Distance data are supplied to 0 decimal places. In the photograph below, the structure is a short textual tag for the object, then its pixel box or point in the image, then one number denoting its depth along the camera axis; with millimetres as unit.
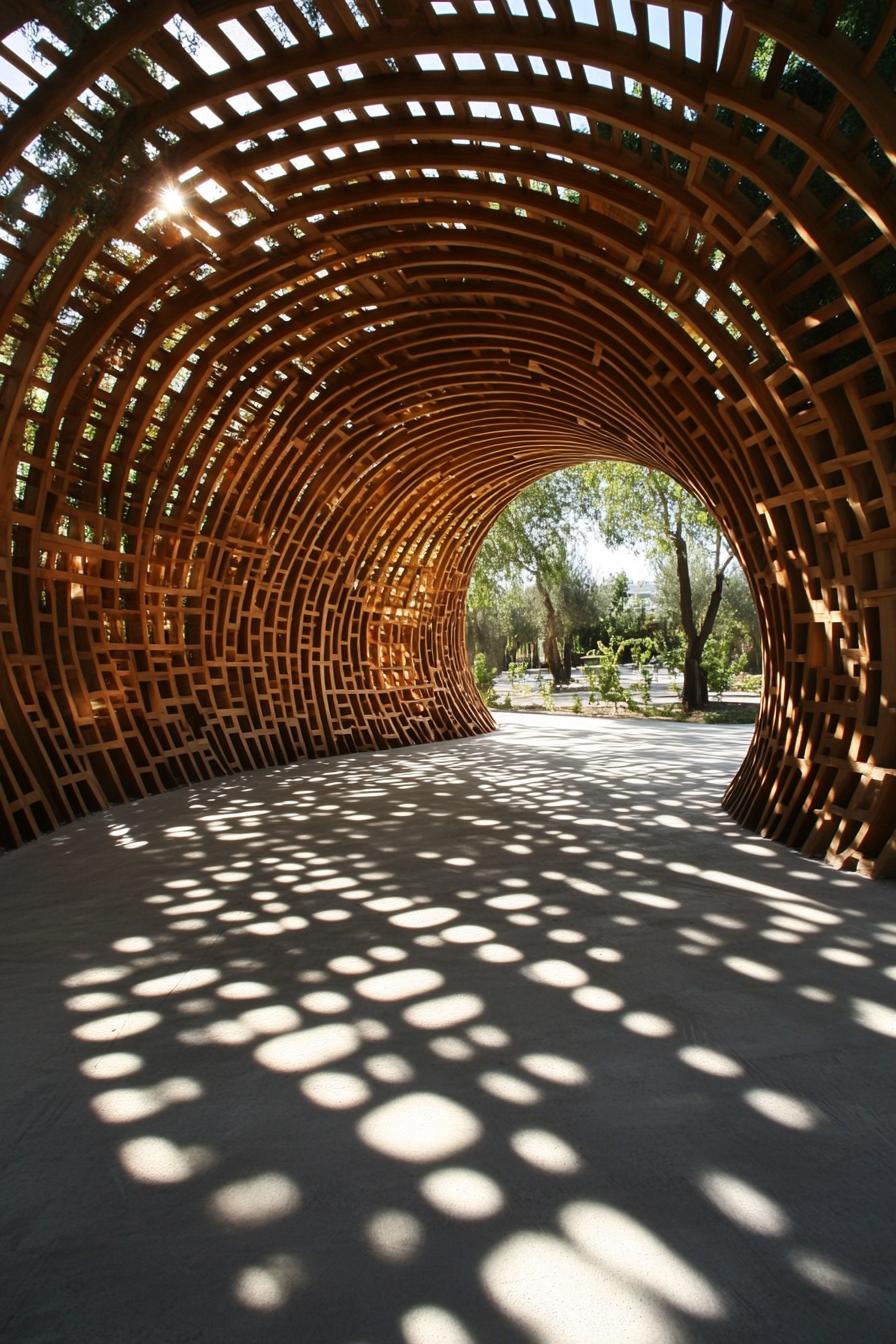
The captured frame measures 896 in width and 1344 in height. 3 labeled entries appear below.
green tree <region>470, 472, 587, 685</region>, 21188
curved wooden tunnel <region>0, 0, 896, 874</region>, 4246
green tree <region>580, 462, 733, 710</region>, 17922
